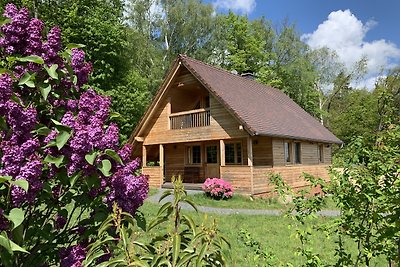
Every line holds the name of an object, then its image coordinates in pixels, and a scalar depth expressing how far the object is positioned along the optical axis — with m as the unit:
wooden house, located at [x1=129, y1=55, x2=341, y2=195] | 15.85
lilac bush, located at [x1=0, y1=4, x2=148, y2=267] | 1.62
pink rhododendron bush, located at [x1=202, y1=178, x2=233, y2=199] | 14.62
